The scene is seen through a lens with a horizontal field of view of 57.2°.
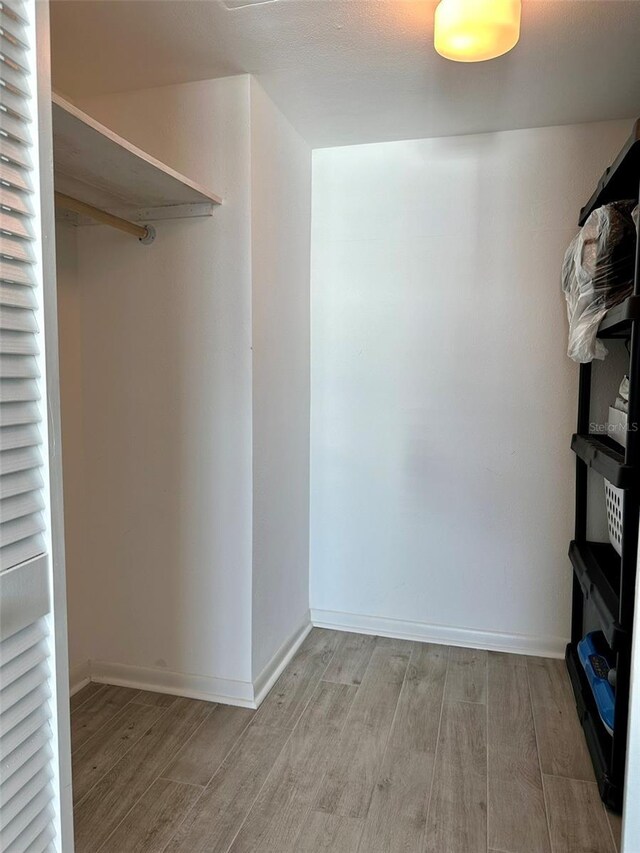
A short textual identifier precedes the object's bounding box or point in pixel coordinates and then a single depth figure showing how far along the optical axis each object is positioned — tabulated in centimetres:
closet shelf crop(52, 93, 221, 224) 143
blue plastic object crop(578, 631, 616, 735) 177
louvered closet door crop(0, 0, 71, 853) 91
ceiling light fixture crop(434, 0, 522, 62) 144
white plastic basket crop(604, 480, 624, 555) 189
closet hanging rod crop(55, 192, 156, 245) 177
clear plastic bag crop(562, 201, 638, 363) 186
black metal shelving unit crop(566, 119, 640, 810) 159
